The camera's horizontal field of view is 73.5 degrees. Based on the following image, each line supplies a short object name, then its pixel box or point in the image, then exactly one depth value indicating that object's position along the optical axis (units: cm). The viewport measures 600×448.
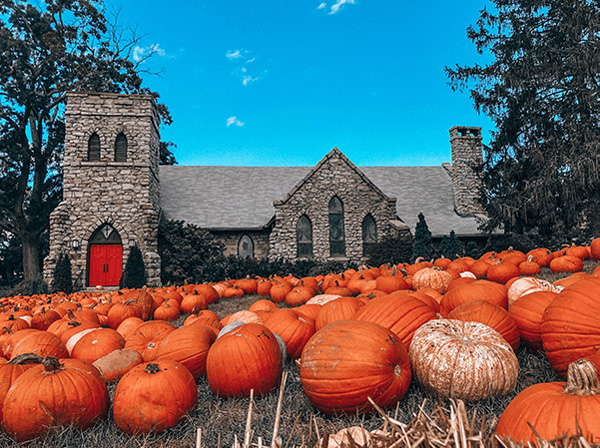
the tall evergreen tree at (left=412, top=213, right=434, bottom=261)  1641
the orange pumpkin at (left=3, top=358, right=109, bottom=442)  279
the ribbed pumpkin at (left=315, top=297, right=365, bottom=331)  451
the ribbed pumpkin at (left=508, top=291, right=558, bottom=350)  378
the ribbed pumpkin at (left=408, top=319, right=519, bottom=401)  287
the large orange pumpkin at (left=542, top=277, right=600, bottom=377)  295
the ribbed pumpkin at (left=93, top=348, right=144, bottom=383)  402
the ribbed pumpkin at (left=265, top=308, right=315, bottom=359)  432
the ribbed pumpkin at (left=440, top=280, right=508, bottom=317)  473
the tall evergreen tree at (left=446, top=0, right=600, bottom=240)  1543
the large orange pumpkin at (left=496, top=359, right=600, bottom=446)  170
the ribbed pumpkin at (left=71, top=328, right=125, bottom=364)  448
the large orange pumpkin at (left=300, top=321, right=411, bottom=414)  274
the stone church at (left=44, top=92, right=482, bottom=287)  1853
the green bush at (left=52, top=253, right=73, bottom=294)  1723
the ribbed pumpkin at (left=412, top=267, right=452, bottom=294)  698
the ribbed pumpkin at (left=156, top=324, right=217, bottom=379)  392
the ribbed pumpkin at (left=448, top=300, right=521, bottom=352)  364
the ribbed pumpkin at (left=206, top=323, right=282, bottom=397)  340
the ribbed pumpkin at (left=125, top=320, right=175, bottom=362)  445
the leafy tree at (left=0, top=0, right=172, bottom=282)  2333
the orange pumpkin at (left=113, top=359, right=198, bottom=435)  289
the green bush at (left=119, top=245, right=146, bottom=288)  1758
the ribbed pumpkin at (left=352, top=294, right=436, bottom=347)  361
